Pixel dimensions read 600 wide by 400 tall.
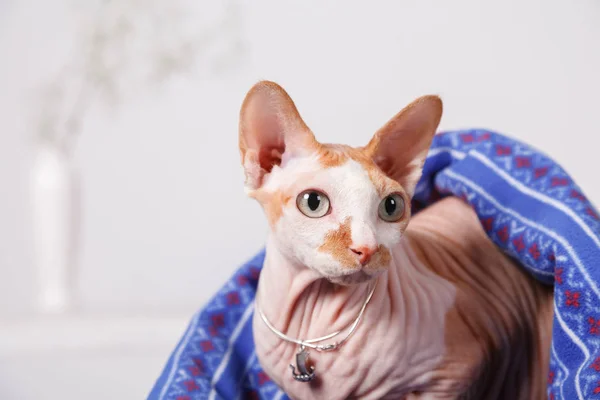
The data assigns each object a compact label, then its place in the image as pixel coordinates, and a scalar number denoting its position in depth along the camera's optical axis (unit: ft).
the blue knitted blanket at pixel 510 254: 2.29
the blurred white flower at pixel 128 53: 5.06
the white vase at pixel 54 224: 4.75
